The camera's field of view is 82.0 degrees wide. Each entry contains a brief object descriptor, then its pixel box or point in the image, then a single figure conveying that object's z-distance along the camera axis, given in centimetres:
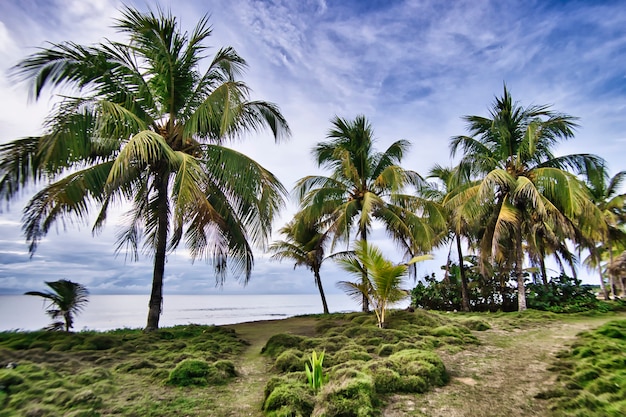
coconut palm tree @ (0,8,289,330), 729
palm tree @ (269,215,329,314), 1610
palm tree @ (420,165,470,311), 1404
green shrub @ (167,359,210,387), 483
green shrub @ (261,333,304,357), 690
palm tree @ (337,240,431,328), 864
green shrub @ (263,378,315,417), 379
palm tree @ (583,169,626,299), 1744
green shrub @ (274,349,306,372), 564
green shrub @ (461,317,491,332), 936
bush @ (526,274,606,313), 1342
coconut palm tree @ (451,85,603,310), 1192
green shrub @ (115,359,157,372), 539
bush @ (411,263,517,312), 1505
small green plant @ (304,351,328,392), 447
